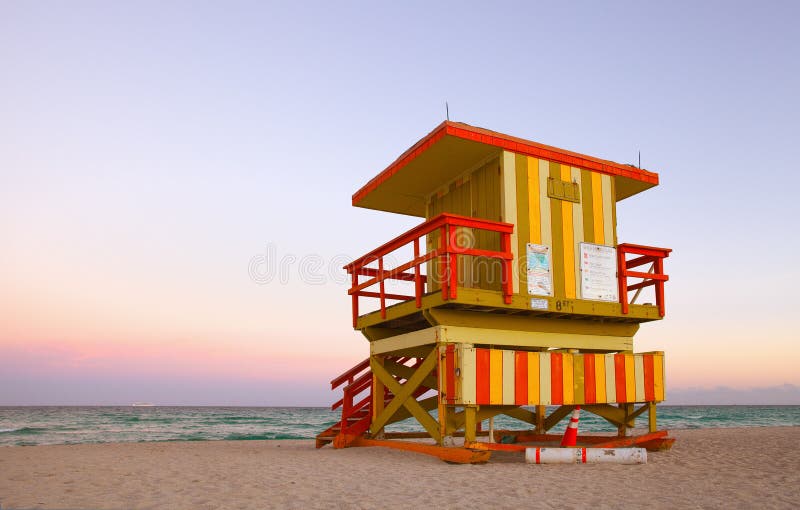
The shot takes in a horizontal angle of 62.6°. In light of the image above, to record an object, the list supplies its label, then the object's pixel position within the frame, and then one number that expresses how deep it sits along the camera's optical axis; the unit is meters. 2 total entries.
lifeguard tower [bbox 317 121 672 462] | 10.23
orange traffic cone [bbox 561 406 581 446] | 10.84
